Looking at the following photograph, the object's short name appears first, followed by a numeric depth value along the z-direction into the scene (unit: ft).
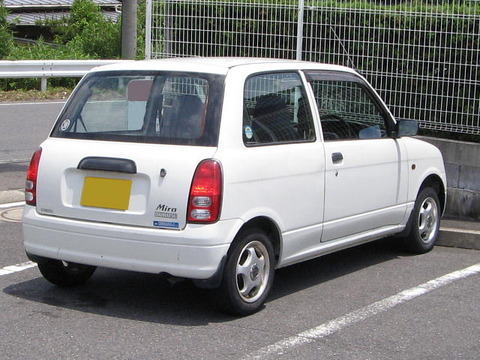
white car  18.54
